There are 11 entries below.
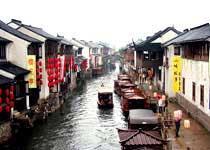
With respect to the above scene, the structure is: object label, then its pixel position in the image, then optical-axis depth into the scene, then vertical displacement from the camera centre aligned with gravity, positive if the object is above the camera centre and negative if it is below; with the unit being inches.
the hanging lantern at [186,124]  1168.2 -164.0
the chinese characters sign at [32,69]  1660.9 +12.3
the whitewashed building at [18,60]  1571.1 +53.2
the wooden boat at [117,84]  2677.2 -95.1
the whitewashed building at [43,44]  2003.0 +152.1
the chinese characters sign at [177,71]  1648.5 -1.3
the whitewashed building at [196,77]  1254.3 -22.8
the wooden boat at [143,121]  1341.0 -178.5
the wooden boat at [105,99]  2103.8 -154.0
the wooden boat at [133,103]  1772.9 -149.2
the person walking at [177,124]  1150.2 -162.0
